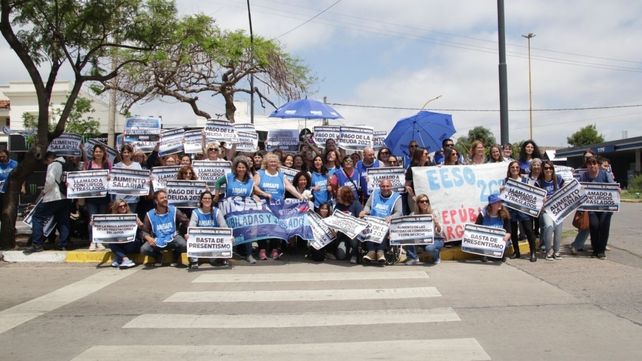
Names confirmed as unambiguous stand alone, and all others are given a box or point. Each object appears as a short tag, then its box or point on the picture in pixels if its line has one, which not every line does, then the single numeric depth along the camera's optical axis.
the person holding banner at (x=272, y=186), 9.80
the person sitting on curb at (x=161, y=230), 9.27
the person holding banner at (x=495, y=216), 9.55
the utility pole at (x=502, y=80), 11.98
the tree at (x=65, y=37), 10.70
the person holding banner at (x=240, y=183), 9.68
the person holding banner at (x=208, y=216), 9.38
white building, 45.71
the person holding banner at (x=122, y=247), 9.43
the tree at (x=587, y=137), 69.12
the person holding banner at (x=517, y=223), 9.58
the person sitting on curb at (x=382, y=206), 9.47
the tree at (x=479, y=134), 62.09
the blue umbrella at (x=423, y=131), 13.27
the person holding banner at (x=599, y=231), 9.81
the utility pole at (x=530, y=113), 55.94
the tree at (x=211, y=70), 22.61
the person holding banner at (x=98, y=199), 10.41
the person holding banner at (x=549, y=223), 9.66
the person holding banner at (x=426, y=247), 9.43
